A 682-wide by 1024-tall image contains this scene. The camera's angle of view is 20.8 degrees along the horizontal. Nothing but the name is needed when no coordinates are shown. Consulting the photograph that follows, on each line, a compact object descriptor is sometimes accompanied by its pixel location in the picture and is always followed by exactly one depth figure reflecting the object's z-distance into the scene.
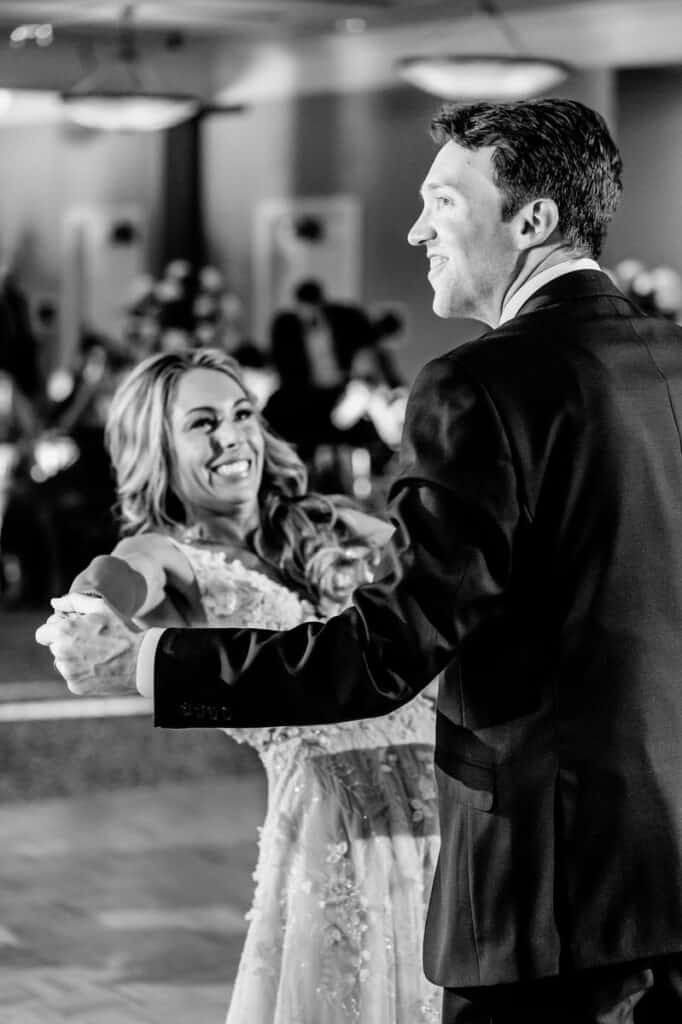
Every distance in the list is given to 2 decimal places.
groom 1.60
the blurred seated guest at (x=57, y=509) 8.98
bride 2.60
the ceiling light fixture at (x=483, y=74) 8.92
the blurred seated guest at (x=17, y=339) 12.07
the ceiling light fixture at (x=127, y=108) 9.89
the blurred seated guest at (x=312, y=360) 7.57
